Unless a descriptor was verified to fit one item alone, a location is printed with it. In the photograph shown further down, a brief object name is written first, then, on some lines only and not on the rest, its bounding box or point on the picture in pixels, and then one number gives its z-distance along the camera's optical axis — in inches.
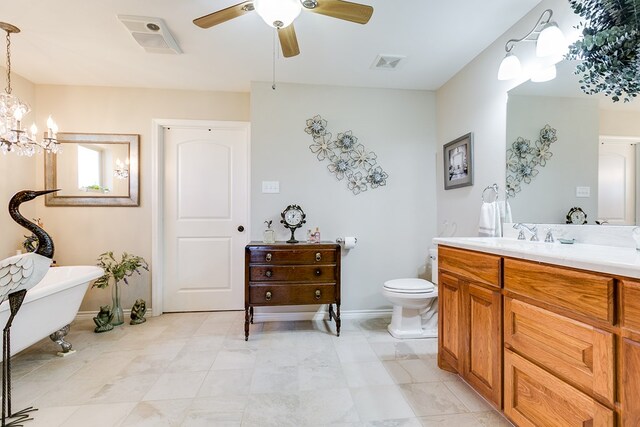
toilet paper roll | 110.0
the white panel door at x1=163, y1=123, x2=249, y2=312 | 121.0
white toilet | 92.0
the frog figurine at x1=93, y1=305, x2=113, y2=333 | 101.3
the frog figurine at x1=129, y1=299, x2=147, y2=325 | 109.0
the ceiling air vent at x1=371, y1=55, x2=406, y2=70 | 93.5
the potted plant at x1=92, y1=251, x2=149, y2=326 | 106.0
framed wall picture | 95.7
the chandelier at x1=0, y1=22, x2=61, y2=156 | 79.0
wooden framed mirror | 113.2
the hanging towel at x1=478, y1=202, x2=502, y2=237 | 81.0
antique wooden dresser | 94.5
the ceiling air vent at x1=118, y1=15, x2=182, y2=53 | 75.0
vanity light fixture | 60.3
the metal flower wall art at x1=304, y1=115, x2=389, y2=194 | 113.0
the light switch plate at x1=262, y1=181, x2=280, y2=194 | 110.7
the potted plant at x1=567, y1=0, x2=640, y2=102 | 50.1
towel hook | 84.4
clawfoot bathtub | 67.5
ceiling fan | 49.6
